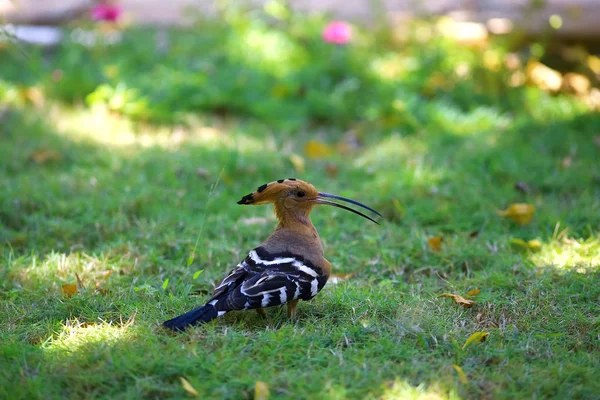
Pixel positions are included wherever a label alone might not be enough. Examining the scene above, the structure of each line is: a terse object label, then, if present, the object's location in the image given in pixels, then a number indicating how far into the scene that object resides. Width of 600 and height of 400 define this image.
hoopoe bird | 6.05
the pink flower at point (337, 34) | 13.02
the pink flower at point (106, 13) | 12.59
